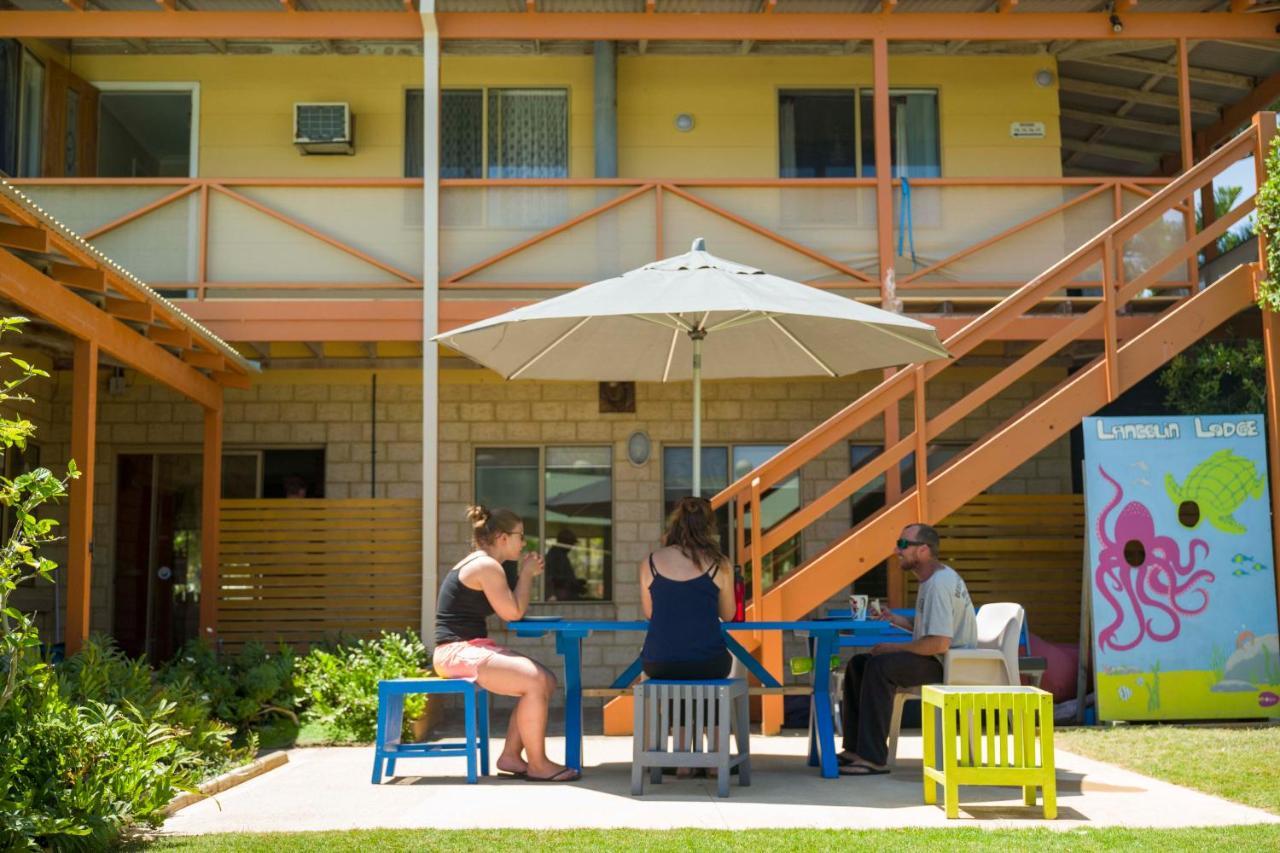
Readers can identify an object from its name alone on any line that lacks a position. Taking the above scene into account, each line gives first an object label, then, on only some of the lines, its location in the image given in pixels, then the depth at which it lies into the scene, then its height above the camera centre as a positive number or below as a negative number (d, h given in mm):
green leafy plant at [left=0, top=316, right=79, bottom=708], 4609 +18
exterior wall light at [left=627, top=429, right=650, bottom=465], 11852 +804
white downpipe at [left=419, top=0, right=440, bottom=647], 10211 +1867
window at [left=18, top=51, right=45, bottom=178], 11406 +3553
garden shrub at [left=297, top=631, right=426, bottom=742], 8570 -860
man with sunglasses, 6664 -508
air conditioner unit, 11805 +3574
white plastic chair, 6645 -565
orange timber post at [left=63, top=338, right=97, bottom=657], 7807 +281
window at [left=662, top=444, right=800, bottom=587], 11883 +497
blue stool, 6512 -861
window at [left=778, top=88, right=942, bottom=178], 12203 +3595
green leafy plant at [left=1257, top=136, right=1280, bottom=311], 8914 +2031
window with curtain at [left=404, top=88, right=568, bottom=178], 12117 +3591
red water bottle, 6961 -278
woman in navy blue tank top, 6426 -256
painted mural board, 8797 -191
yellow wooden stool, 5586 -803
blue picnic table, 6590 -477
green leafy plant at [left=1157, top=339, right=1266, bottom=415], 9938 +1186
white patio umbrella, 6539 +1131
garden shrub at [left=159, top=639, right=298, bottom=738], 8719 -874
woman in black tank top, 6668 -457
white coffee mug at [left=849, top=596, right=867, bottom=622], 6719 -308
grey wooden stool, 6137 -791
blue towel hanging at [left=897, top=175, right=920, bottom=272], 10680 +2458
